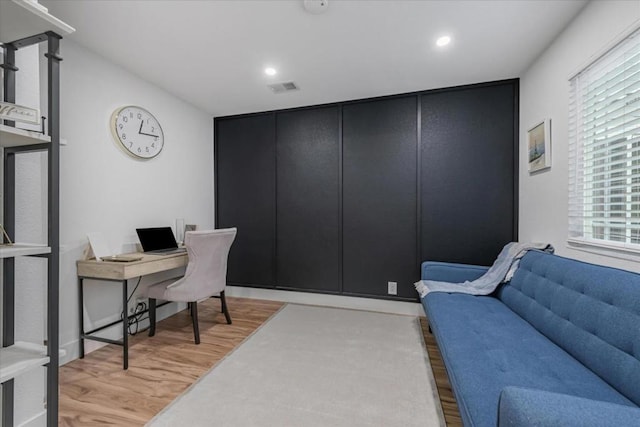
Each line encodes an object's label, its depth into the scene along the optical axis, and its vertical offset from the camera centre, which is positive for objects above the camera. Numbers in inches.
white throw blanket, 86.4 -20.9
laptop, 103.9 -11.3
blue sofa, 28.6 -24.7
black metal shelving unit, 43.1 -1.4
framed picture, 85.7 +21.9
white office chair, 93.5 -22.3
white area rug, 60.8 -44.3
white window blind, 57.4 +14.7
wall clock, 99.0 +30.1
